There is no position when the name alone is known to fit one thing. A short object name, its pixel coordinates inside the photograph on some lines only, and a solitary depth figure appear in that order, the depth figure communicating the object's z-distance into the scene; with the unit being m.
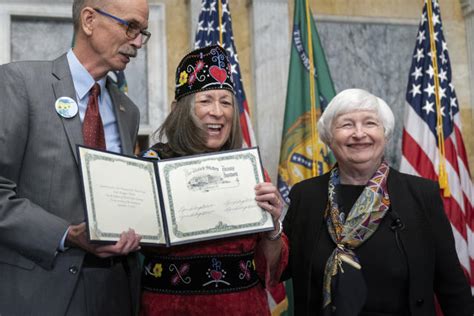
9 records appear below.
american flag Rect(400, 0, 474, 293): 5.07
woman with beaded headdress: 2.36
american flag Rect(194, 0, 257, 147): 5.16
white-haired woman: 2.66
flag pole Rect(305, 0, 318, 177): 5.07
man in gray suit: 2.01
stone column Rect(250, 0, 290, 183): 5.68
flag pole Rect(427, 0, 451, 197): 5.06
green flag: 5.12
